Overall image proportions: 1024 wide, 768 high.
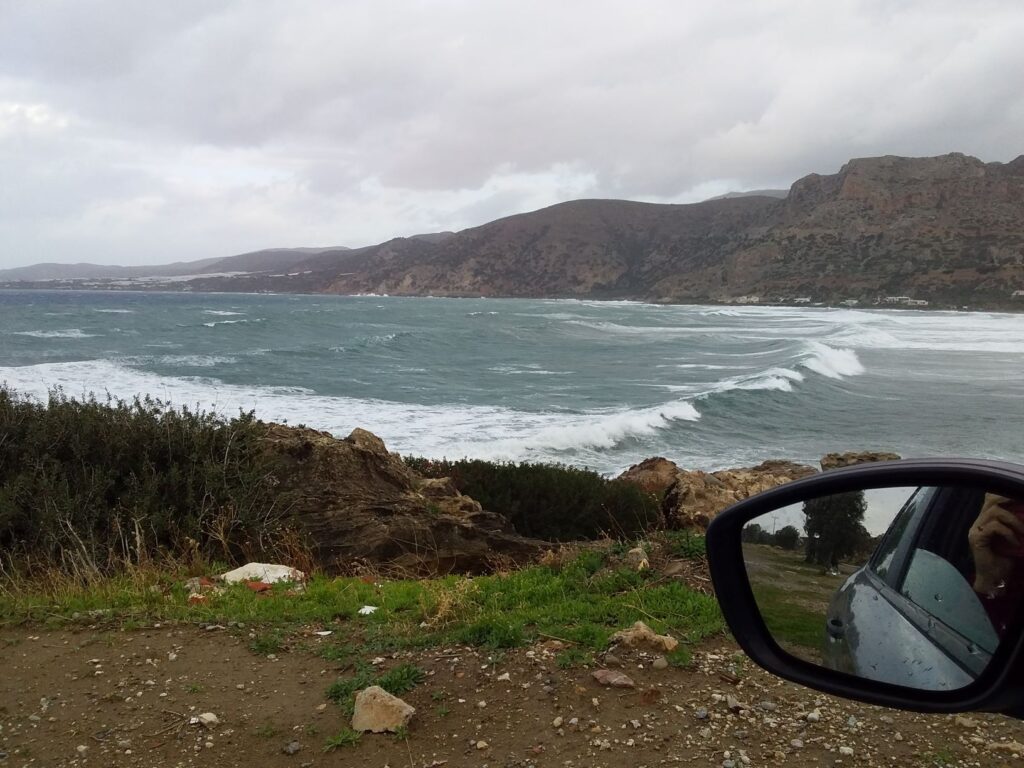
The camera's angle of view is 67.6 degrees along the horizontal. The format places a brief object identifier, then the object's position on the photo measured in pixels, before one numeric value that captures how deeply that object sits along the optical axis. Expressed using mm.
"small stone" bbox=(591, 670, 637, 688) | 3916
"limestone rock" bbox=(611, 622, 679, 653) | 4285
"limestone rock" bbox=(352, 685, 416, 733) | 3631
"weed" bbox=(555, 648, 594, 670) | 4152
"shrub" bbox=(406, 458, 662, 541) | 10320
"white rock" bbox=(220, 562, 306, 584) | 6277
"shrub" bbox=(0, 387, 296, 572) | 6477
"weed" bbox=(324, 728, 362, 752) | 3523
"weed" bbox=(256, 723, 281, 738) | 3670
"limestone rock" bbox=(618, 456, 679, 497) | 12122
